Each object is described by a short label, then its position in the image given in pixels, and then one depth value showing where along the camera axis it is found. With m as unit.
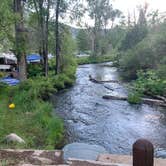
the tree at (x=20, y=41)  8.06
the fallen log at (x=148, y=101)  8.00
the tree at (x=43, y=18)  11.40
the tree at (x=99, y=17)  28.90
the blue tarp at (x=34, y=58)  14.05
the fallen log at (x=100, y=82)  12.44
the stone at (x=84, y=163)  2.46
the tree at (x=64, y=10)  12.08
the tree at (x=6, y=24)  6.00
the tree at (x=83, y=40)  32.40
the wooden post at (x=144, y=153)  1.38
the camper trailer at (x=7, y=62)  13.08
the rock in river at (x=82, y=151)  3.10
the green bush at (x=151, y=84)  9.19
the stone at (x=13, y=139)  3.50
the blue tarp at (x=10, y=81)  8.94
